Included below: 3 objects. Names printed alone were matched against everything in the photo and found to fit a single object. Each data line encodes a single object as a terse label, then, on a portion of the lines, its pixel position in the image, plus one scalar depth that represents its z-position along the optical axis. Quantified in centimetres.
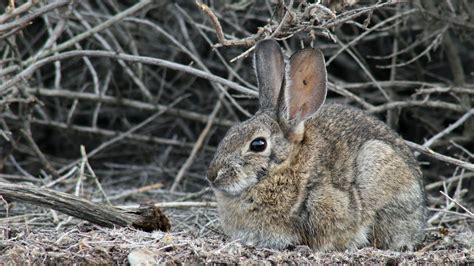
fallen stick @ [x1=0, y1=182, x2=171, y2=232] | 999
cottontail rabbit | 979
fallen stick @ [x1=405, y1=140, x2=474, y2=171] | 1084
